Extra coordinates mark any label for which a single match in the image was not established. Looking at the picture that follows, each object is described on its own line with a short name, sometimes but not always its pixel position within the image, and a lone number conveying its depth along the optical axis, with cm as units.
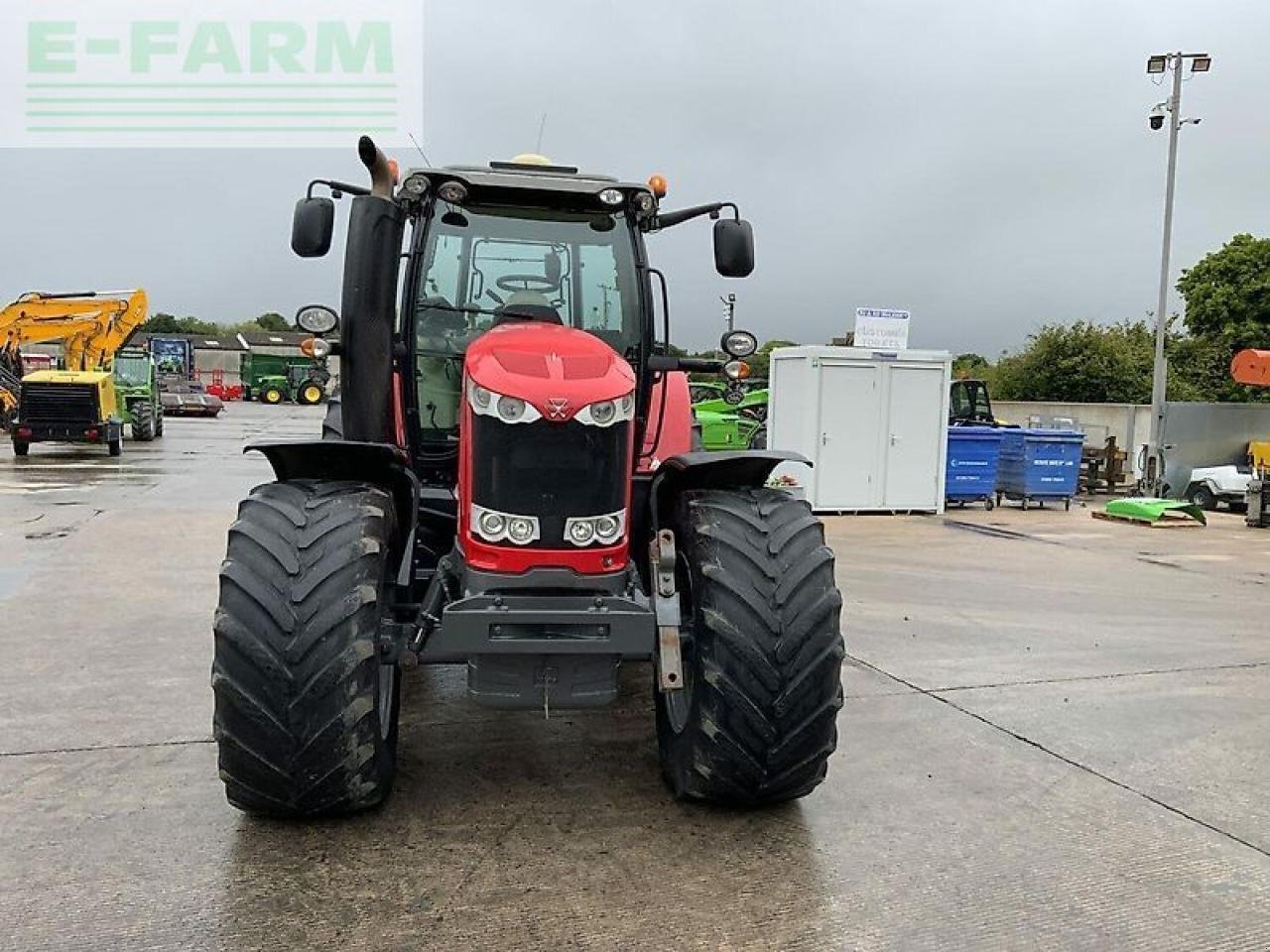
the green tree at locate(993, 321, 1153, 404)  3494
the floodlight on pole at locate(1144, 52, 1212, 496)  1909
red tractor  326
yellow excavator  1892
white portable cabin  1373
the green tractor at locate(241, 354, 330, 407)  5284
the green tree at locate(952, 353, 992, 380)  4269
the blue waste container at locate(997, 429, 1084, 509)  1580
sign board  1430
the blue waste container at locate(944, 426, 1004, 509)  1525
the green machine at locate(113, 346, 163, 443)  2391
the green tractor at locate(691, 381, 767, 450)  1795
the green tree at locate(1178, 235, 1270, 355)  2962
